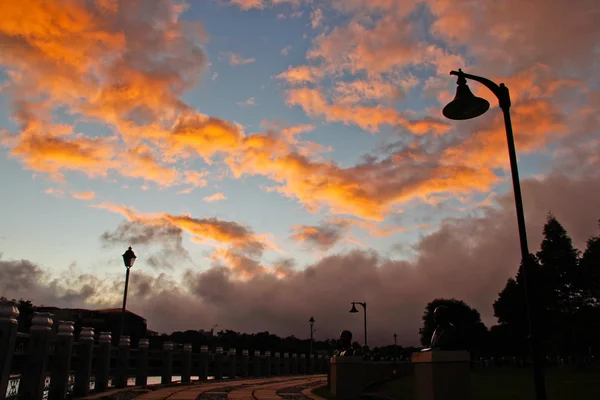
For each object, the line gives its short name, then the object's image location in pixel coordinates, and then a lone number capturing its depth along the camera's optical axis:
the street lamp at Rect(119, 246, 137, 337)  20.25
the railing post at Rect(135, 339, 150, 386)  21.81
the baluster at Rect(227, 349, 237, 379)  35.12
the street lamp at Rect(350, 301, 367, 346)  38.17
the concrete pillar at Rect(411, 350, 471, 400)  8.75
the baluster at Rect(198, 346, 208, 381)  30.69
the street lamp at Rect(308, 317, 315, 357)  51.94
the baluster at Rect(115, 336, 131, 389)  19.72
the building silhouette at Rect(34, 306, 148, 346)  130.50
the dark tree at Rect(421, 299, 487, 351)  81.06
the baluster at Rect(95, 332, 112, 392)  17.22
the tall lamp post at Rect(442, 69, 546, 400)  6.68
